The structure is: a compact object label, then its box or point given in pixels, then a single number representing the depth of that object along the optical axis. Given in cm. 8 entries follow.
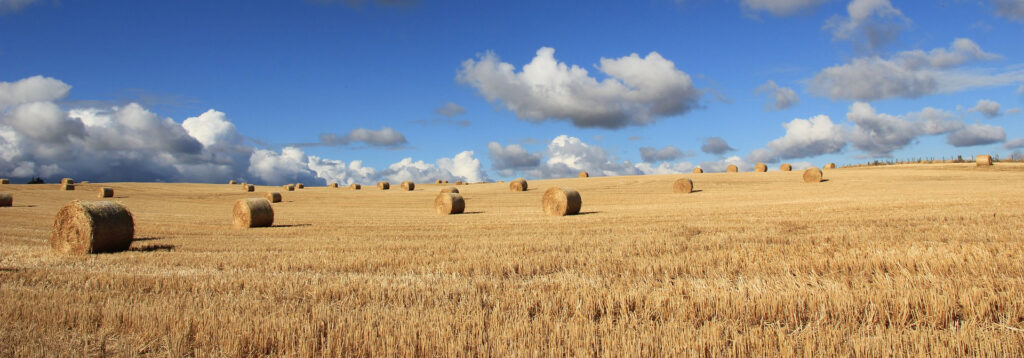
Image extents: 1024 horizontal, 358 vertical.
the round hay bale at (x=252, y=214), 1792
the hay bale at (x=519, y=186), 4447
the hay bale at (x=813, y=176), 3934
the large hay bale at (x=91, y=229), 1113
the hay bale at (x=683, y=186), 3619
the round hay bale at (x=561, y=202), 2110
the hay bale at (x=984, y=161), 4762
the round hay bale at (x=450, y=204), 2447
